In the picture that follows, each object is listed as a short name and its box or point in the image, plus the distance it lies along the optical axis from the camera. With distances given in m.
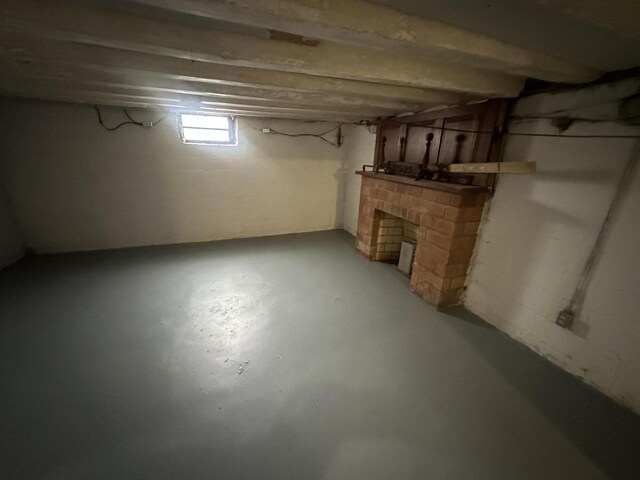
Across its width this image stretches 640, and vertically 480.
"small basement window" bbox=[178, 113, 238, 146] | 3.51
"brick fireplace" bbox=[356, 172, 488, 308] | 2.25
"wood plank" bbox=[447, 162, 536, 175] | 1.69
